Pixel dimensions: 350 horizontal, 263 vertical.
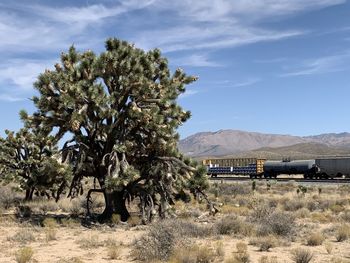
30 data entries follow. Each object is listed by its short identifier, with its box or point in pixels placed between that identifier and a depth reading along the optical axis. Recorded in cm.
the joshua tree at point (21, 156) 2786
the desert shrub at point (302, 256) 1198
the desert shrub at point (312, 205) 2629
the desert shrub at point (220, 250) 1315
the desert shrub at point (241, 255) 1206
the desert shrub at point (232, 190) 3622
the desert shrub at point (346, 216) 2123
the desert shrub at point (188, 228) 1482
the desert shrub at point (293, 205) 2629
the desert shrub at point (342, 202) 2783
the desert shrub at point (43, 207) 2502
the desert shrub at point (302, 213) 2326
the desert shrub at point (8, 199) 2627
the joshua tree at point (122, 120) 1950
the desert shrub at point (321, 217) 2161
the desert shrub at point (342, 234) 1611
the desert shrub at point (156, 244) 1246
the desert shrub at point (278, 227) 1658
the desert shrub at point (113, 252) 1305
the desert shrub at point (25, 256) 1212
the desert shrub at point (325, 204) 2646
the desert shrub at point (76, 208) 2443
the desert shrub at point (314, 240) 1523
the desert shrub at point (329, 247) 1386
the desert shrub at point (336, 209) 2489
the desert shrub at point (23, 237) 1573
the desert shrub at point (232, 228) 1734
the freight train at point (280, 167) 5959
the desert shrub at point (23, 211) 2232
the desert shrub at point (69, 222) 1961
